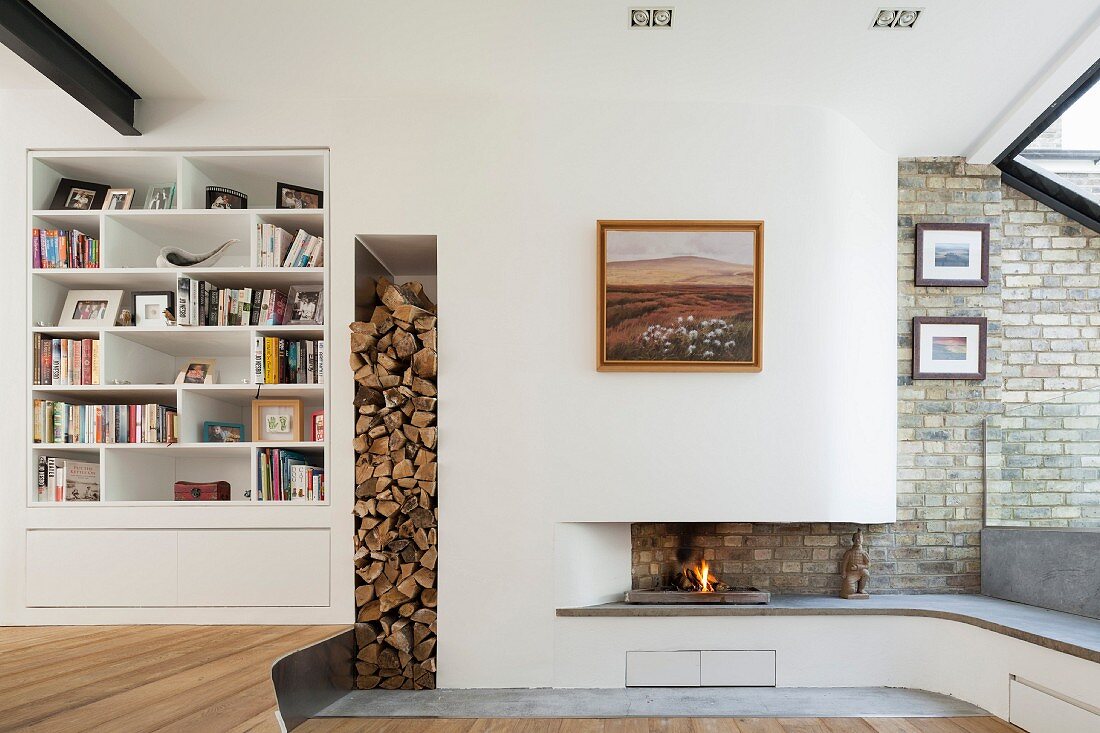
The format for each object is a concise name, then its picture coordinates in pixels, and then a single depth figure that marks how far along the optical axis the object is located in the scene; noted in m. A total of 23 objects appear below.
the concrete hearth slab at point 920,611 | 3.91
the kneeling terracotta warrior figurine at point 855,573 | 4.72
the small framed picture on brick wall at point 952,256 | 4.98
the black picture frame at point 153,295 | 4.57
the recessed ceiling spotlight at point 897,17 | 3.64
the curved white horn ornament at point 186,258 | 4.48
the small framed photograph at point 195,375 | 4.59
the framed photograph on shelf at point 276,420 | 4.61
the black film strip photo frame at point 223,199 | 4.60
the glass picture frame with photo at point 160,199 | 4.62
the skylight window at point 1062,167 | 4.93
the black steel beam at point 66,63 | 3.50
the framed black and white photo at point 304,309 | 4.61
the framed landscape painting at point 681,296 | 4.46
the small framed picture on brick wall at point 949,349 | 4.95
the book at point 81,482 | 4.44
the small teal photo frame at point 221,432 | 4.65
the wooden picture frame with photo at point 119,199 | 4.64
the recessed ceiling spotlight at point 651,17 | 3.66
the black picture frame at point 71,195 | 4.62
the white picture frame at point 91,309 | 4.59
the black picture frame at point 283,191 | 4.67
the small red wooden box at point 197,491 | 4.50
